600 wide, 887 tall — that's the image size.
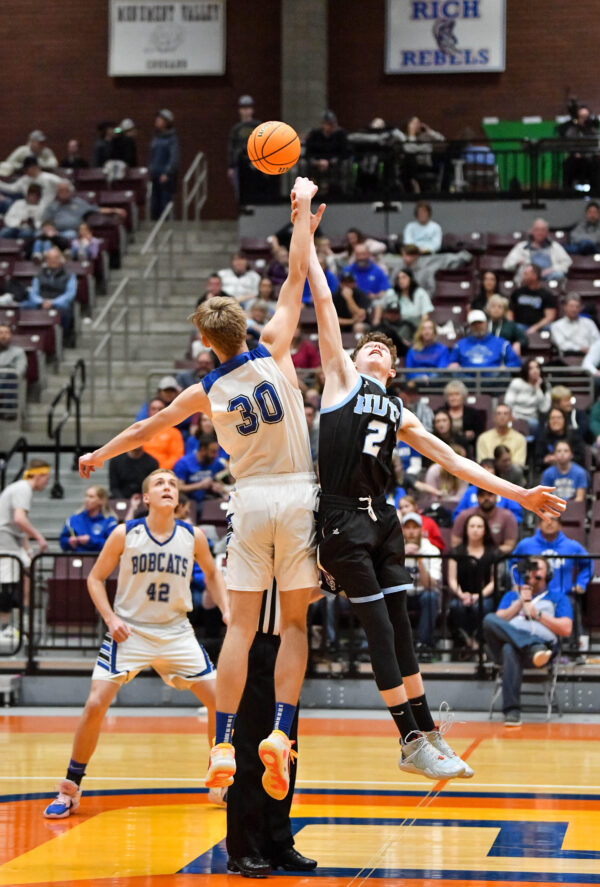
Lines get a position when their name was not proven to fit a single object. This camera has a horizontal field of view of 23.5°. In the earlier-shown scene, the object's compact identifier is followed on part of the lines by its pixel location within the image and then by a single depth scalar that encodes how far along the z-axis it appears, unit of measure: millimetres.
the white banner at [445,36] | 23562
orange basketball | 6895
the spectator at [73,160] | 23062
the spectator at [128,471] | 14883
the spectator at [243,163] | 21031
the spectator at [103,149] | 23094
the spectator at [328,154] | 20734
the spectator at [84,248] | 20391
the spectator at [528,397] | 15141
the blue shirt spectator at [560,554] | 12320
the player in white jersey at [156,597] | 8781
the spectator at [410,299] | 17067
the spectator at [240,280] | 18000
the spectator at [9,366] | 17641
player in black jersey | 6602
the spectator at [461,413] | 14711
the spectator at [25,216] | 20734
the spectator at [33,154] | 22859
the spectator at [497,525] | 13039
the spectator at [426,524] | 13031
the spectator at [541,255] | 18094
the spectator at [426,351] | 16281
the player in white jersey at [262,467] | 6633
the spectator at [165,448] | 15047
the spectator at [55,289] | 19188
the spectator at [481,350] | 16078
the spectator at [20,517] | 13781
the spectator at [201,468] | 14492
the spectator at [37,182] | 21375
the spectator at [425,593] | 12562
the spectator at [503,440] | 14305
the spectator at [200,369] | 15805
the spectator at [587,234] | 18734
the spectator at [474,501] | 13678
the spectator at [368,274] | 17953
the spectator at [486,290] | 16953
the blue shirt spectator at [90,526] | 13609
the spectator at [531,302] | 16984
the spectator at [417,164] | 20789
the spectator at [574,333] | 16453
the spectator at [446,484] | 14266
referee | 6758
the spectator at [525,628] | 11688
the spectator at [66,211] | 20922
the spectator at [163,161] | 22000
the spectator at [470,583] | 12570
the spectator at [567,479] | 13820
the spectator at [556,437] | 14461
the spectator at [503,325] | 16328
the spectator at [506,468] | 13625
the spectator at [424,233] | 19141
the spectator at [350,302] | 17109
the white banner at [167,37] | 24828
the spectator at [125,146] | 23016
